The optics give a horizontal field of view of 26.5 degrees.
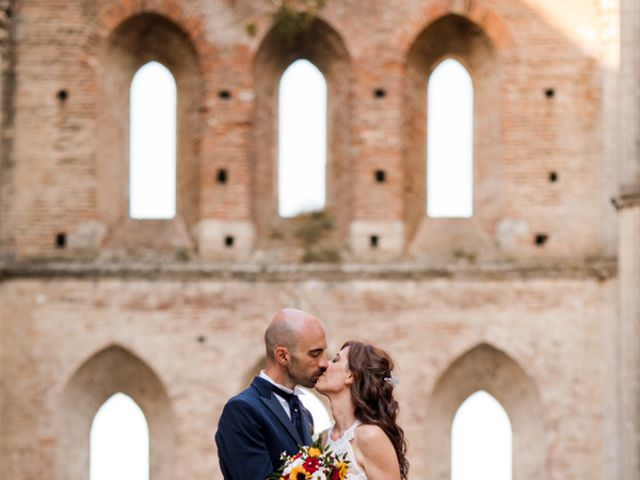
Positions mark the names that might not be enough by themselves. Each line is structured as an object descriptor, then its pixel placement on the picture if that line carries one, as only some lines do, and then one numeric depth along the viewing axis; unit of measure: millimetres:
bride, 6301
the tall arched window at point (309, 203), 18062
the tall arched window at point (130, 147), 18422
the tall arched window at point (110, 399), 17750
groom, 6121
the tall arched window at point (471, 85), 18109
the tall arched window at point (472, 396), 17625
